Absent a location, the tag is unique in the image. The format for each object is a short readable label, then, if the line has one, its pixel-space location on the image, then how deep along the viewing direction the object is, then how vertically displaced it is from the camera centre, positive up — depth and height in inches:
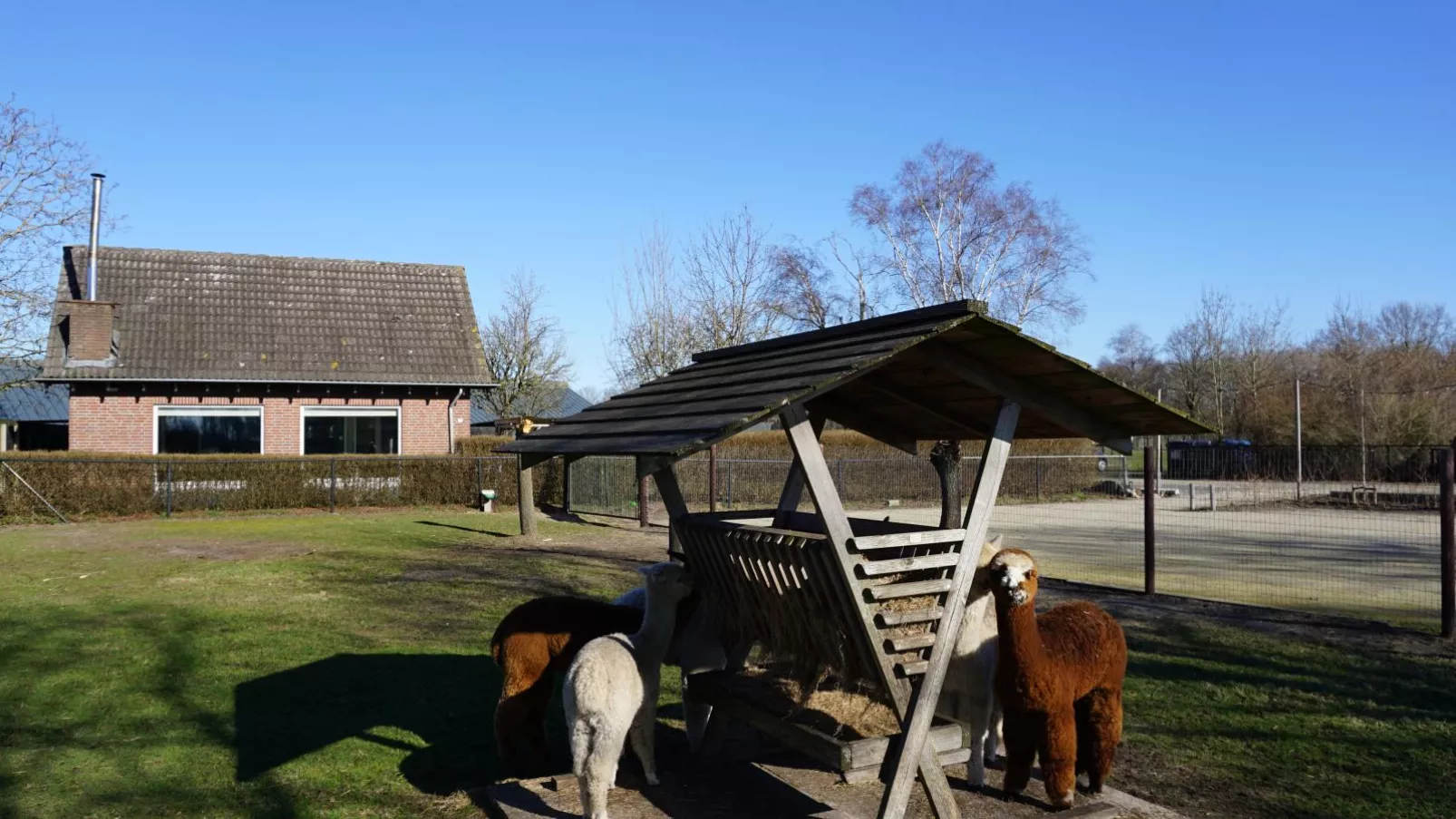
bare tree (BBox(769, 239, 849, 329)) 1715.1 +245.4
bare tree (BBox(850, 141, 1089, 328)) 1541.6 +318.4
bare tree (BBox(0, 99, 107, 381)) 1050.7 +147.3
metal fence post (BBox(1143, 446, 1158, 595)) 453.6 -39.8
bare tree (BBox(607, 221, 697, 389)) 1475.1 +146.4
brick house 978.1 +88.3
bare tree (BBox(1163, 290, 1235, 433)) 2410.2 +183.9
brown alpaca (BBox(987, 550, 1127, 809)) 183.6 -43.9
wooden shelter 177.2 -2.0
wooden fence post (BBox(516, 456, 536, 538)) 701.9 -40.6
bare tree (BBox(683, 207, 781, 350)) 1455.5 +176.3
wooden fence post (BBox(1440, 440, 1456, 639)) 363.6 -38.0
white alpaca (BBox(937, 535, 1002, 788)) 206.5 -46.2
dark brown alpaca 227.3 -45.0
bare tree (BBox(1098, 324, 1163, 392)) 3174.2 +255.8
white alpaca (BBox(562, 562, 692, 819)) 188.7 -48.7
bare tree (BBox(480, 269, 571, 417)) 1838.1 +152.6
